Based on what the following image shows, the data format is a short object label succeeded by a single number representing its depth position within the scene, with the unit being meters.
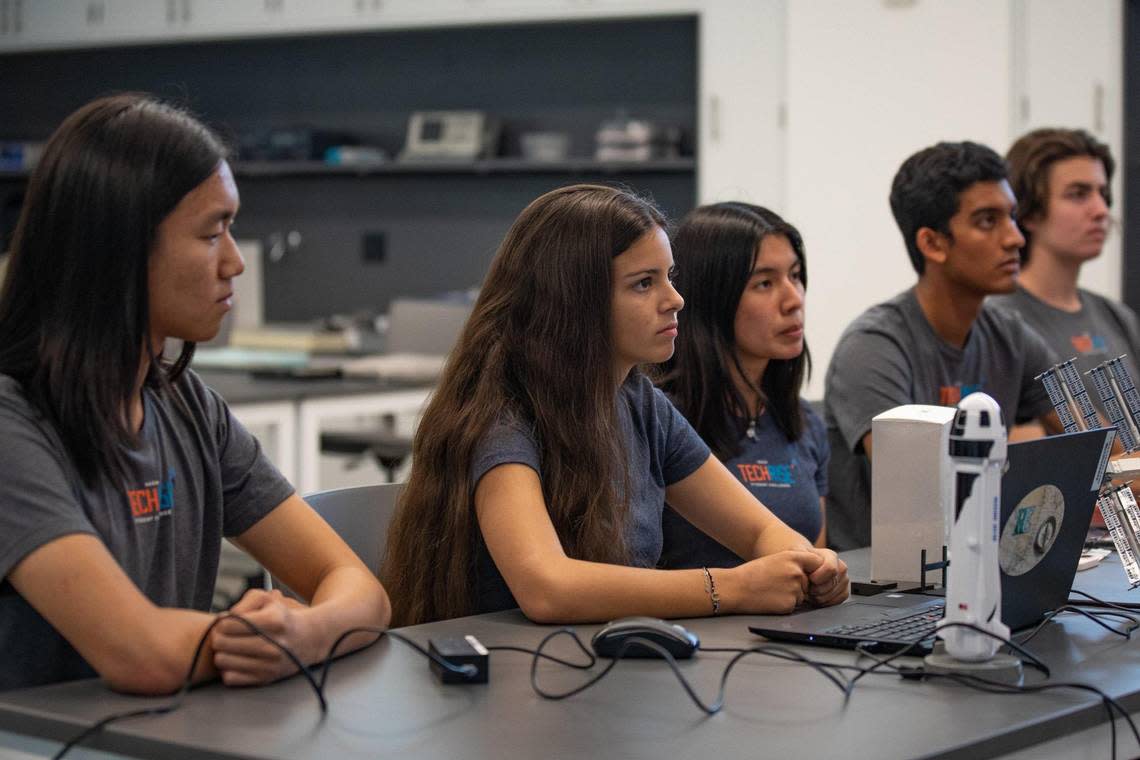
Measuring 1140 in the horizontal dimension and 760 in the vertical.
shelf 5.89
